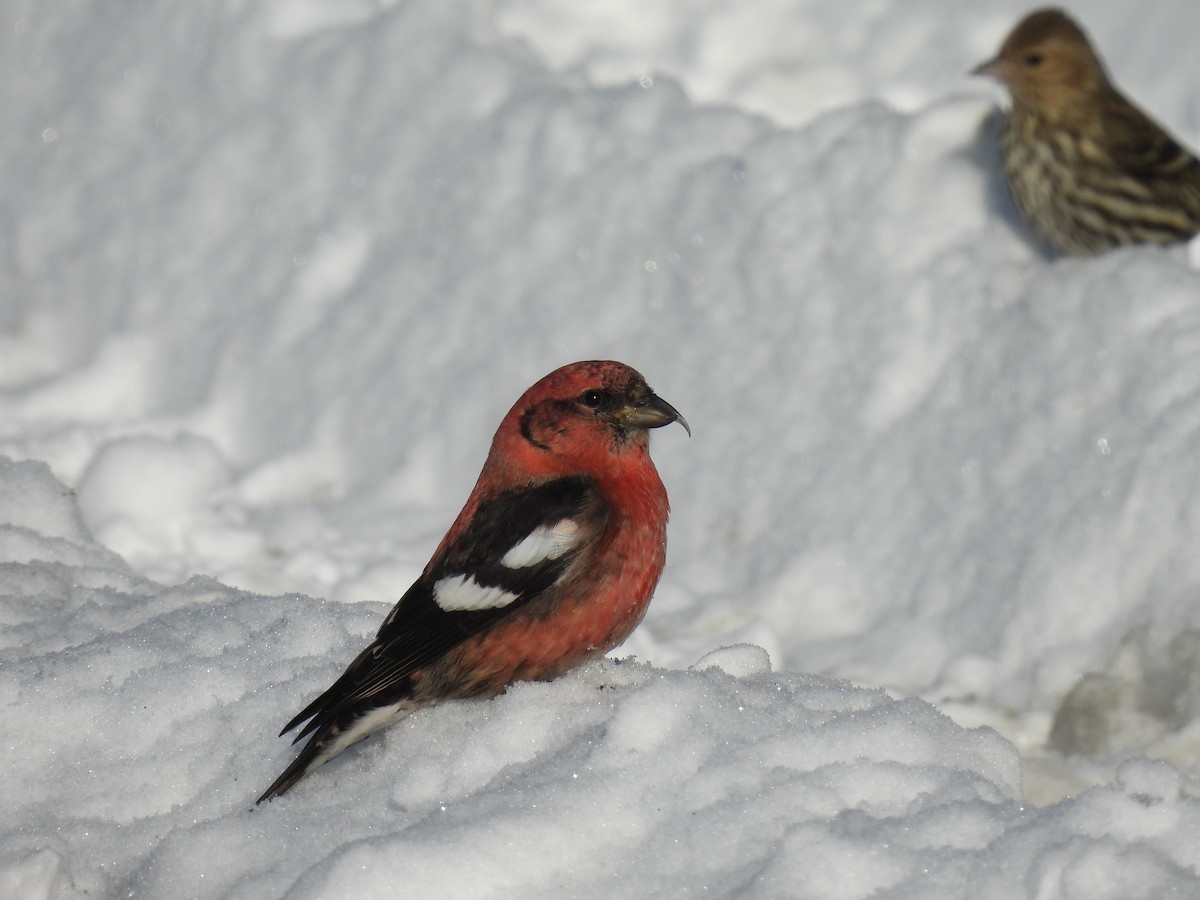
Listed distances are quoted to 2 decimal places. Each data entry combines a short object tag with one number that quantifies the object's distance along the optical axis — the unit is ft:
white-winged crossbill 21.59
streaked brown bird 40.45
